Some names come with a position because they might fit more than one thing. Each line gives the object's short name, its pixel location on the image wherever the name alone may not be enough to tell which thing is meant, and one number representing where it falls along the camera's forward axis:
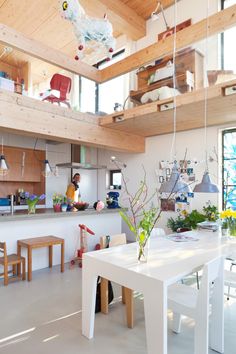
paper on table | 2.83
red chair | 4.23
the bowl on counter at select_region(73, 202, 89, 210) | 4.64
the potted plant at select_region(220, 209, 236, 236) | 3.01
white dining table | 1.57
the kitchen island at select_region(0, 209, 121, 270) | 3.64
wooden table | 3.42
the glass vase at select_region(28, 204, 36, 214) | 3.94
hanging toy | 2.71
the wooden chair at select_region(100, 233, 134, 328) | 2.31
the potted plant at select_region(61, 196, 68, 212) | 4.36
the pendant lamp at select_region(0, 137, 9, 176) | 4.29
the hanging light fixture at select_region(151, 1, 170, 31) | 5.39
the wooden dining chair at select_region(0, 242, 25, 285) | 3.23
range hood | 5.14
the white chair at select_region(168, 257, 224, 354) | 1.68
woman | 5.10
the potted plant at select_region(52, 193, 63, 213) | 4.38
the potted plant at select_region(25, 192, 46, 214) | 3.94
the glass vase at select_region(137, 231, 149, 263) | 2.02
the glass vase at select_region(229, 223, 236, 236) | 3.02
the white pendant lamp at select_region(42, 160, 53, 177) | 5.06
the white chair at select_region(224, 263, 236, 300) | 2.36
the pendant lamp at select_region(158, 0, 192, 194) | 2.40
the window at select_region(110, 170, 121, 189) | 6.48
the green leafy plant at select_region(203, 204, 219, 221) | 4.13
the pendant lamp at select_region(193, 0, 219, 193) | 2.59
